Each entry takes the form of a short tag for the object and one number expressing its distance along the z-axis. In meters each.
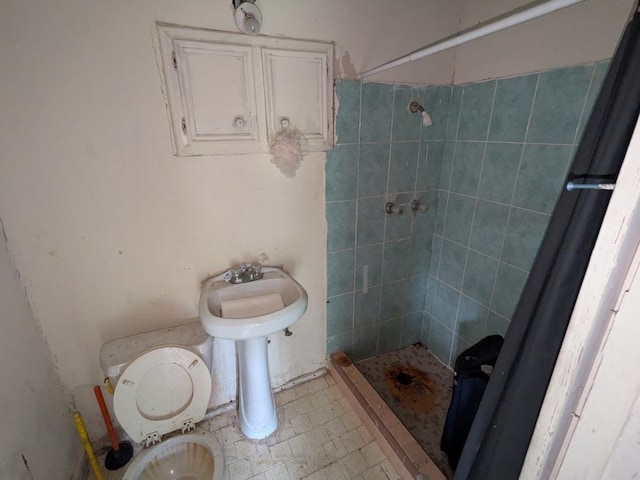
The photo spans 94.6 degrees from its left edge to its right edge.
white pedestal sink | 1.23
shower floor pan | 1.32
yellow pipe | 1.23
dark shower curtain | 0.61
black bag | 1.20
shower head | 1.58
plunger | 1.33
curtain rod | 0.65
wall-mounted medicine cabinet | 1.15
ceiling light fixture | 1.12
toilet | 1.19
